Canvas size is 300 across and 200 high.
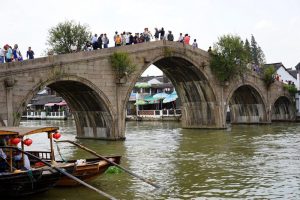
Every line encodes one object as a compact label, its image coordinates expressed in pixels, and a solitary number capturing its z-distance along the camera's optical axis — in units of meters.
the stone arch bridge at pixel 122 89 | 19.61
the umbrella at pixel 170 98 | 49.48
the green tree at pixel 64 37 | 29.94
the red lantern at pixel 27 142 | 12.20
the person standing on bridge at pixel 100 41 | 24.35
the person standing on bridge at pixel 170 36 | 29.01
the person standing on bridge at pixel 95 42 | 24.09
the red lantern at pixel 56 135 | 12.95
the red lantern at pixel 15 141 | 12.03
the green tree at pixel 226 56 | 31.17
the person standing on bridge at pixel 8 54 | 19.59
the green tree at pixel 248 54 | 32.16
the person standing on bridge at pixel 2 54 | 19.53
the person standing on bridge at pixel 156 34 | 28.58
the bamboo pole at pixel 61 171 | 11.05
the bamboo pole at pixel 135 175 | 12.42
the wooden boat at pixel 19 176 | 11.09
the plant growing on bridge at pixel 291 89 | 39.78
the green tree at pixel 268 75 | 36.84
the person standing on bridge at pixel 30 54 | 21.53
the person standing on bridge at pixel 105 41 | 24.67
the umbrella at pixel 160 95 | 51.61
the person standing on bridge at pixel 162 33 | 28.62
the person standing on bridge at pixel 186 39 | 30.26
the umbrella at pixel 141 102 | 53.06
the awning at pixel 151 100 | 52.86
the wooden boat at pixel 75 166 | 12.38
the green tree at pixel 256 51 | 74.00
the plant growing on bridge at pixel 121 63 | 23.86
